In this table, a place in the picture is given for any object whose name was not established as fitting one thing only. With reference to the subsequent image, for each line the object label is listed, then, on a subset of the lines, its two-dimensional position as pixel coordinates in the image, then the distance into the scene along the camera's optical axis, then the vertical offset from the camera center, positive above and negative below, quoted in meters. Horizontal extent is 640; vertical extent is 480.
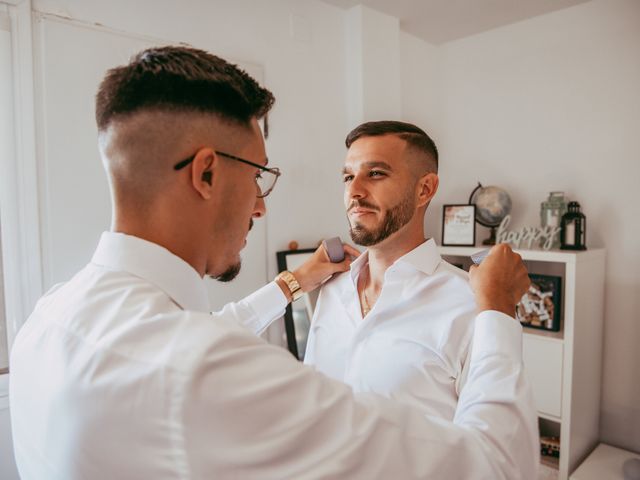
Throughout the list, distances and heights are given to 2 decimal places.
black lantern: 2.54 -0.10
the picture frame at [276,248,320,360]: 2.54 -0.57
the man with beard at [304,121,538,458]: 1.25 -0.26
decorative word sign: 2.61 -0.13
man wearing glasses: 0.58 -0.20
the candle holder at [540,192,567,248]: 2.66 +0.02
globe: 2.90 +0.05
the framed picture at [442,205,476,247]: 2.91 -0.07
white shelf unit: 2.37 -0.78
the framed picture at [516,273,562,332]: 2.51 -0.51
